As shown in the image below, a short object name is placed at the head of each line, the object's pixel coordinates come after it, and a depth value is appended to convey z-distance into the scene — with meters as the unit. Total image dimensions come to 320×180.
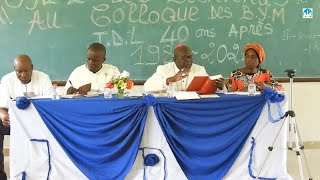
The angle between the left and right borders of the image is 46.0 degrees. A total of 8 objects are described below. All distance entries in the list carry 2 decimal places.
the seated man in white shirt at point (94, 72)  3.62
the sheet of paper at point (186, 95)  2.85
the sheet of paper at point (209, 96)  2.95
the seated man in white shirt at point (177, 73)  3.55
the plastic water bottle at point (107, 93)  2.97
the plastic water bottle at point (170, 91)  3.02
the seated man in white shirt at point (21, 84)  3.33
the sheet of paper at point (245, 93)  3.00
